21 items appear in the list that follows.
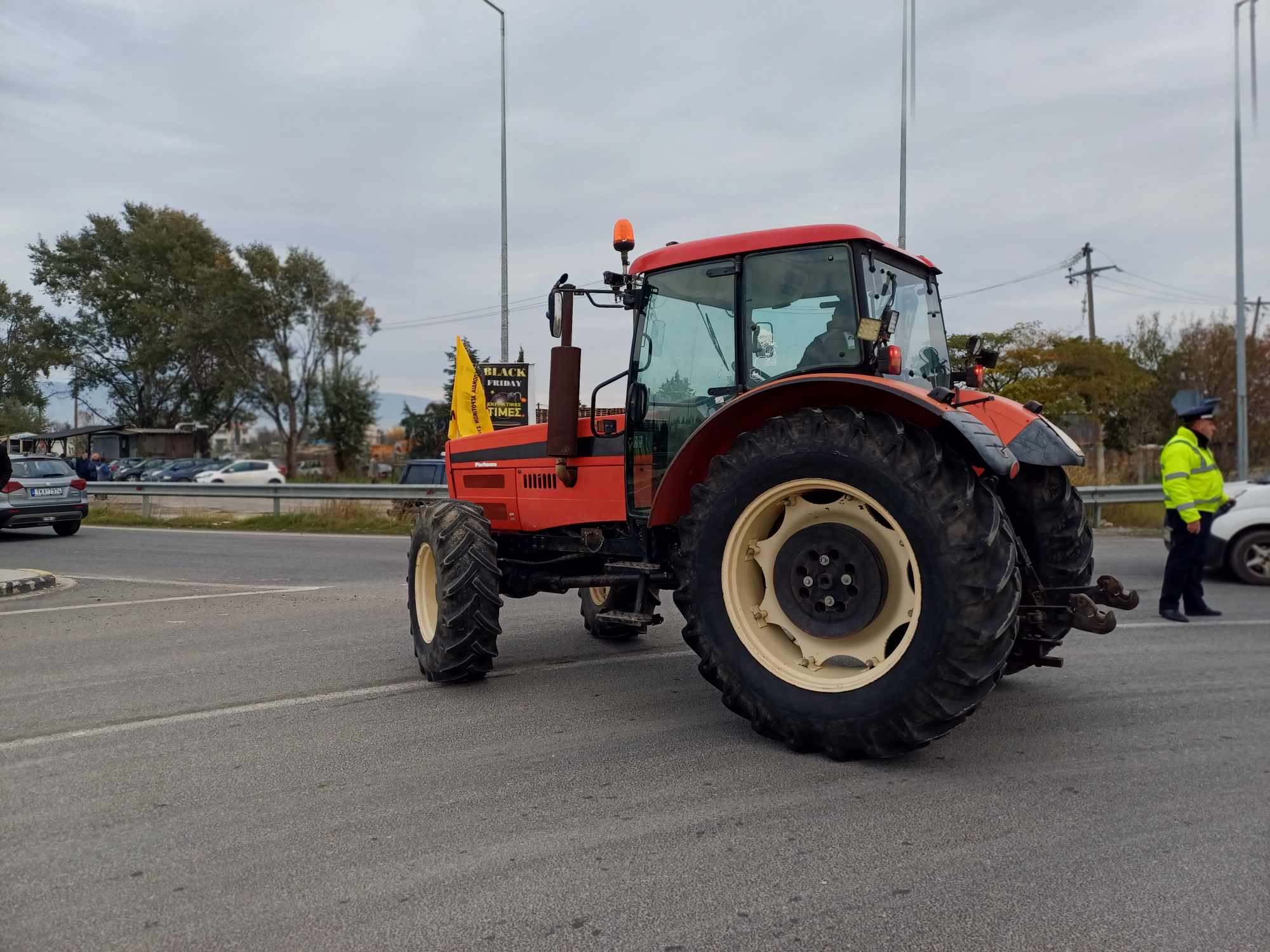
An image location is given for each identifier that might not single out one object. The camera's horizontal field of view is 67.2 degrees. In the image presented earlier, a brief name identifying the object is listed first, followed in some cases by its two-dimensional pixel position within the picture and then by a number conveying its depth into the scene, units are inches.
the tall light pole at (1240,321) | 817.5
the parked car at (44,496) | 660.1
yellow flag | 316.5
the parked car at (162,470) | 1708.0
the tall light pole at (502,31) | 887.1
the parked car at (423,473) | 753.6
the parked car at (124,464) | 1885.7
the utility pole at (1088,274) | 1581.0
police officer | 305.1
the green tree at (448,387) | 1337.4
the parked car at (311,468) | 1924.2
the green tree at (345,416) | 1800.0
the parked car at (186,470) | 1691.7
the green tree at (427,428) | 1491.1
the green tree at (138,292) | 2053.4
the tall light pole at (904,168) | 655.8
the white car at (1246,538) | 392.5
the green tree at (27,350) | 2026.3
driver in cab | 173.5
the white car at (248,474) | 1549.0
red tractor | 148.8
